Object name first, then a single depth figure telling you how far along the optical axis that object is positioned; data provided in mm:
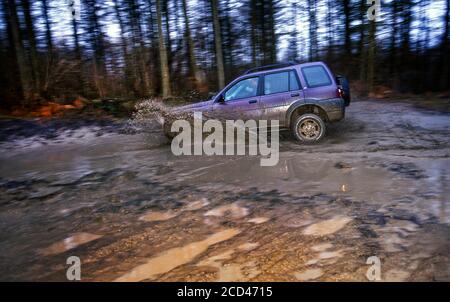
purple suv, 7742
